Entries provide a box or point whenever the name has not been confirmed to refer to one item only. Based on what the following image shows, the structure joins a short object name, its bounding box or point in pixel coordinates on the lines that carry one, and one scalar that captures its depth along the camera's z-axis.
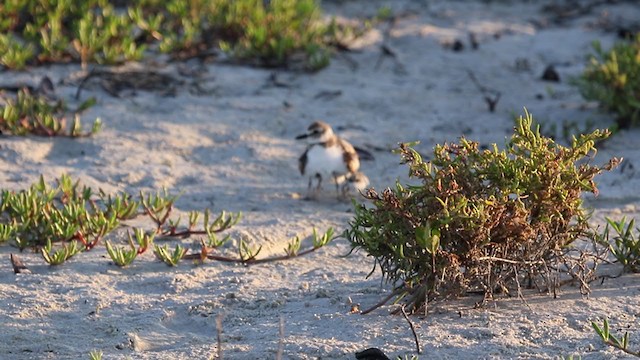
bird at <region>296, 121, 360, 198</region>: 15.59
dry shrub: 9.95
